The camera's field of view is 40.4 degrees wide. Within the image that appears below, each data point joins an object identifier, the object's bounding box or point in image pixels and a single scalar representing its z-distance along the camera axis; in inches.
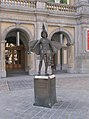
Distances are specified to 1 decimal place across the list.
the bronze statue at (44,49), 164.8
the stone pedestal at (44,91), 156.2
